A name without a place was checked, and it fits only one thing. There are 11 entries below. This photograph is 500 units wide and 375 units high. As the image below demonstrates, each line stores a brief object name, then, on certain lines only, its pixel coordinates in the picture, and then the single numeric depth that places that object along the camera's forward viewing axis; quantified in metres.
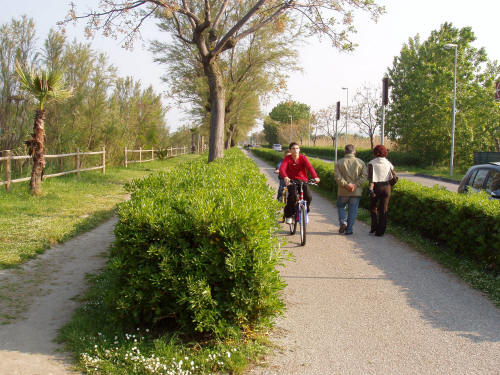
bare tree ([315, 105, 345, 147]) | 69.88
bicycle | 7.64
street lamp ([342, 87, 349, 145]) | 49.09
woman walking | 8.43
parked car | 7.84
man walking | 8.56
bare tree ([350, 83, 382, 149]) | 45.31
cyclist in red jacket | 8.16
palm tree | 11.50
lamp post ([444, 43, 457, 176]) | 27.45
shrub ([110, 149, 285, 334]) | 3.54
